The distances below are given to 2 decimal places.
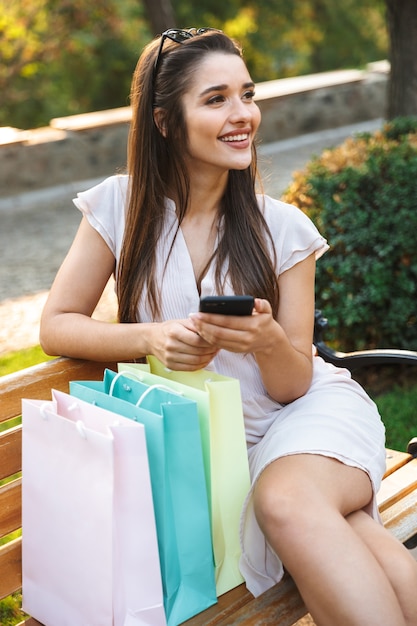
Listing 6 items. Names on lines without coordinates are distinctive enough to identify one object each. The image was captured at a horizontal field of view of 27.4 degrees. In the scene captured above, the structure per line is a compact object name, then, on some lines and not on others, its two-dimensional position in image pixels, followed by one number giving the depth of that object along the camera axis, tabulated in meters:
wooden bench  2.08
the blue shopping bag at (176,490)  1.89
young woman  2.11
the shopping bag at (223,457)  1.97
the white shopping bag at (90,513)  1.82
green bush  4.27
